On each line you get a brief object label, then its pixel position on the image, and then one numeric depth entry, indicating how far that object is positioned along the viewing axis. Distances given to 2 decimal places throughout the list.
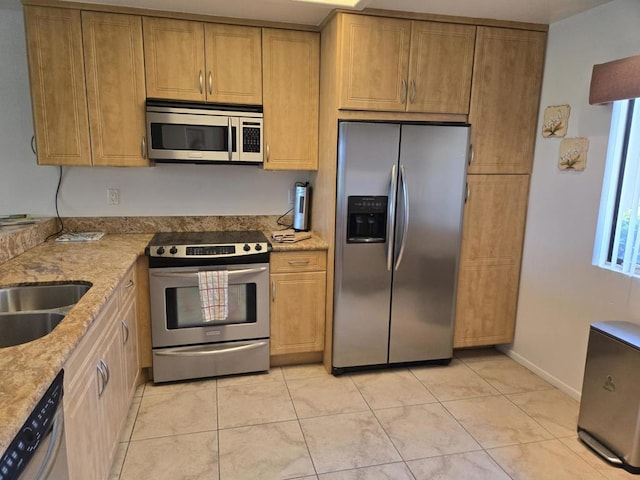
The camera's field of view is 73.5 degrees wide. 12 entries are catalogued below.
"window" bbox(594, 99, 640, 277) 2.30
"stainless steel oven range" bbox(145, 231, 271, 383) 2.67
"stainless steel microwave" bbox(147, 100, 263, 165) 2.74
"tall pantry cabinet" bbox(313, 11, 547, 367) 2.63
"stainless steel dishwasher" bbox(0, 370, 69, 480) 0.92
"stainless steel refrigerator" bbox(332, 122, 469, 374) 2.69
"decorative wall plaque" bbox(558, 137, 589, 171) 2.57
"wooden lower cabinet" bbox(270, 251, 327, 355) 2.88
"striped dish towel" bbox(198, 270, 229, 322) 2.68
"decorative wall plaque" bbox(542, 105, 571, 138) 2.70
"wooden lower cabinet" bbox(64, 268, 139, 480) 1.39
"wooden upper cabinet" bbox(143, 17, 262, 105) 2.70
